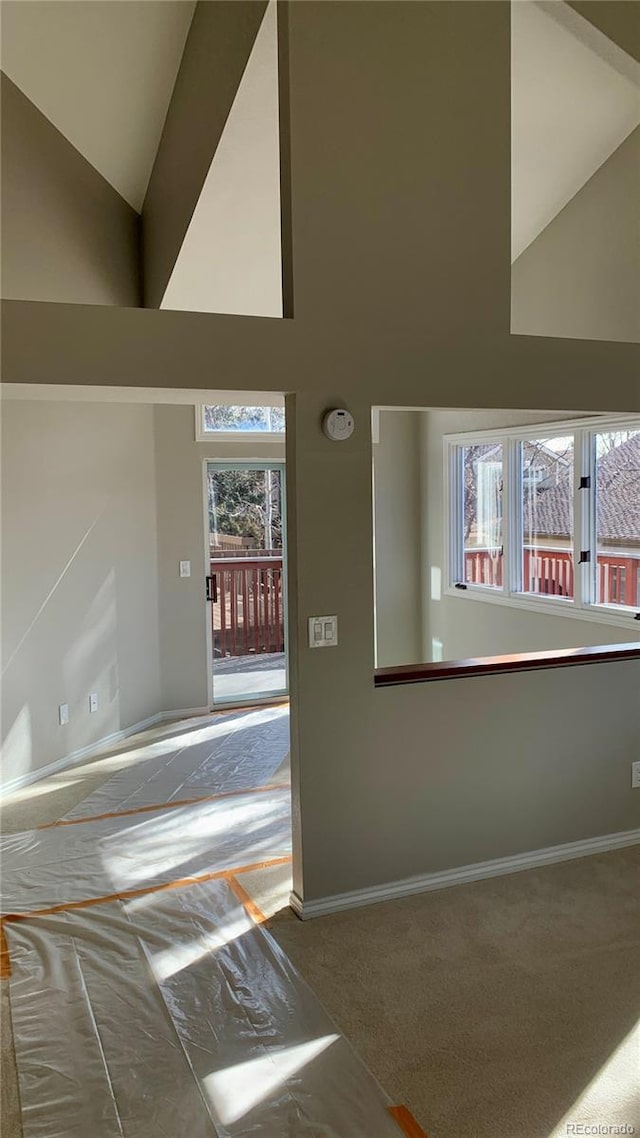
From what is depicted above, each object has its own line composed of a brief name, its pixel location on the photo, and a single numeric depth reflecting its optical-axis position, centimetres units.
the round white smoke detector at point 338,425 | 299
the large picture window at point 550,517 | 486
